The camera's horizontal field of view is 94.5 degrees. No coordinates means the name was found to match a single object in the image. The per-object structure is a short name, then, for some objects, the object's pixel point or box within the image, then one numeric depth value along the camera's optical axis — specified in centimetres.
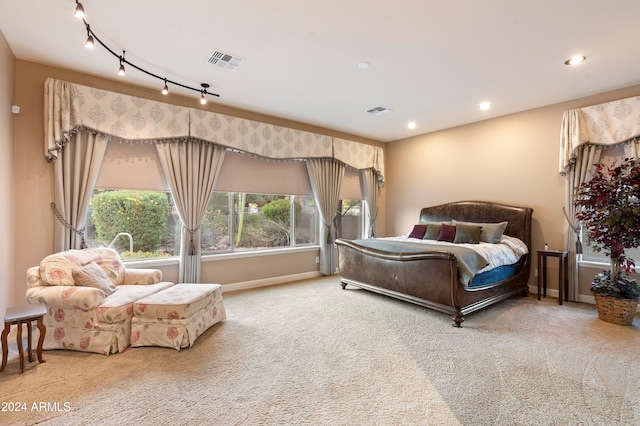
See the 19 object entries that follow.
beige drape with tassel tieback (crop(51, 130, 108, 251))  327
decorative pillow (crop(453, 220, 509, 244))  431
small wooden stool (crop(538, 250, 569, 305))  396
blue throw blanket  321
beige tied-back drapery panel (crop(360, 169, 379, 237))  629
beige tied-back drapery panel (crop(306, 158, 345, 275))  548
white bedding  365
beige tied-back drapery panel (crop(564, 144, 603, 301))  395
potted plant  318
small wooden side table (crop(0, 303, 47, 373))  217
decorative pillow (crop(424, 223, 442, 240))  489
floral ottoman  266
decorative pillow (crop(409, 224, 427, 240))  507
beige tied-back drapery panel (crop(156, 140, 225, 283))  396
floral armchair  251
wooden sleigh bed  331
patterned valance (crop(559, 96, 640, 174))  363
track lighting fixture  208
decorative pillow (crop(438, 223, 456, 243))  459
